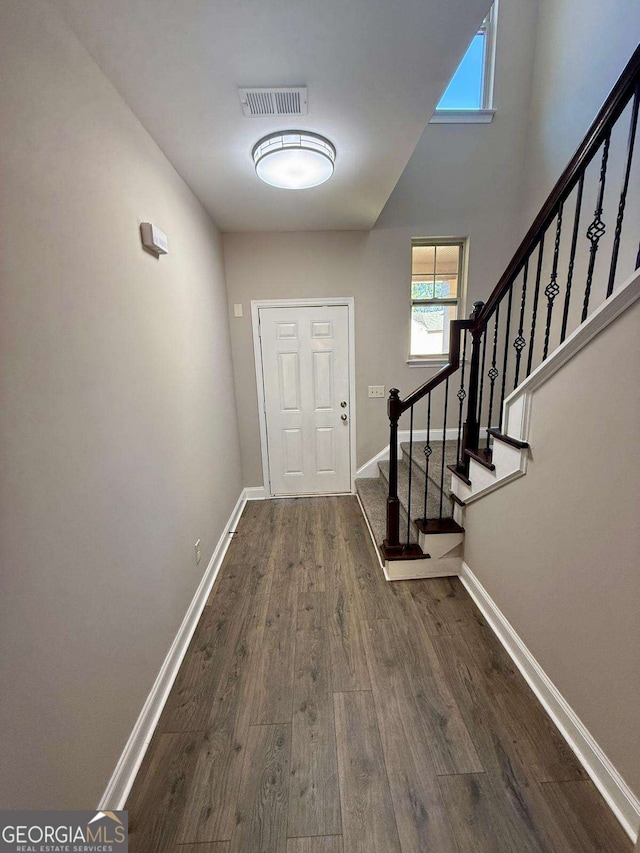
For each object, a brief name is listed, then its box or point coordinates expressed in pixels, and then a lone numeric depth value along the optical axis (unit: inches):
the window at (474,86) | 118.3
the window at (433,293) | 131.0
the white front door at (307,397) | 131.1
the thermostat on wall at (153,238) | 61.7
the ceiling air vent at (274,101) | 56.9
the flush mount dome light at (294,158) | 67.4
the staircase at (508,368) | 48.4
